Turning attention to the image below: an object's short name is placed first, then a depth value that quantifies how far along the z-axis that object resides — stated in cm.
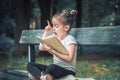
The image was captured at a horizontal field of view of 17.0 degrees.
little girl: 438
